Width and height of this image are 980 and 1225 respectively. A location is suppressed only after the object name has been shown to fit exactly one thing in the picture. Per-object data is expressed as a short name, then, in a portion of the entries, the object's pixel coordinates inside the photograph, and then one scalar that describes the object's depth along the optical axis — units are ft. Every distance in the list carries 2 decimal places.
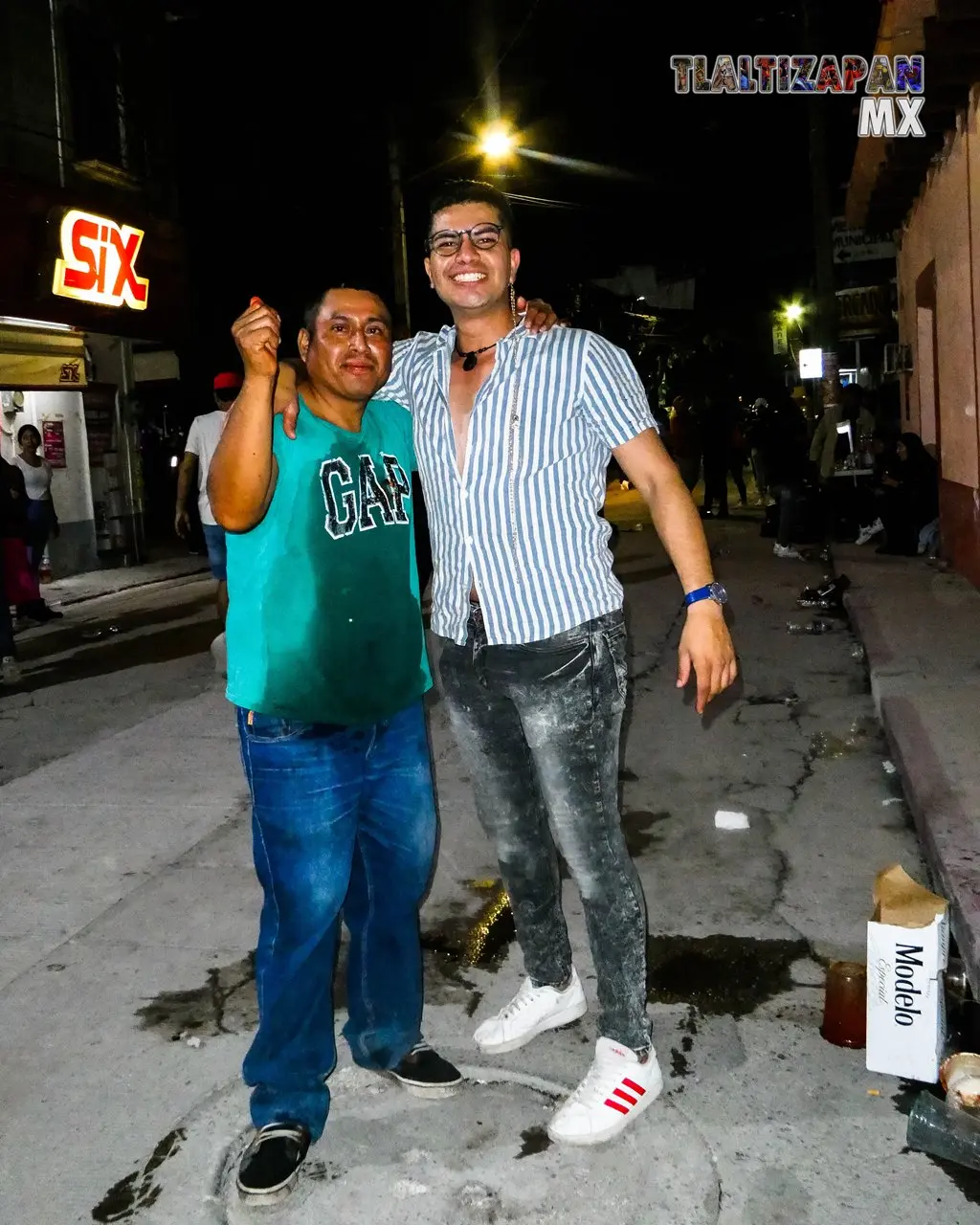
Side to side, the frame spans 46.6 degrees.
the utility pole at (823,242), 62.64
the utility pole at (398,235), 66.18
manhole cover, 8.14
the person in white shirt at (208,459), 25.54
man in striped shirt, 8.88
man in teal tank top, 8.45
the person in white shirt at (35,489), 41.29
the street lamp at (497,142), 63.57
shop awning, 45.96
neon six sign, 46.93
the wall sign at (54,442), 51.29
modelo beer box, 9.60
